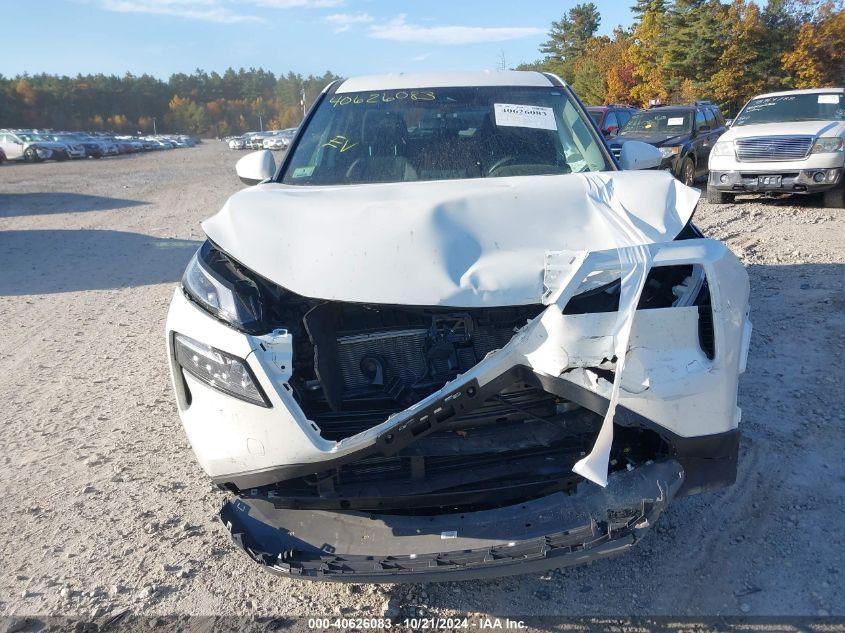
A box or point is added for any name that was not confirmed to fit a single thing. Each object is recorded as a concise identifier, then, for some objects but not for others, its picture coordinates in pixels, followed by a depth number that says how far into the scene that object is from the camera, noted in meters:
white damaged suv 2.05
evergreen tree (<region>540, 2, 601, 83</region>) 66.19
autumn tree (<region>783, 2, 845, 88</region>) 34.44
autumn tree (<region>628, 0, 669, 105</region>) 39.28
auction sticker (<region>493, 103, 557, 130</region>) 3.65
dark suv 11.82
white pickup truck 8.98
